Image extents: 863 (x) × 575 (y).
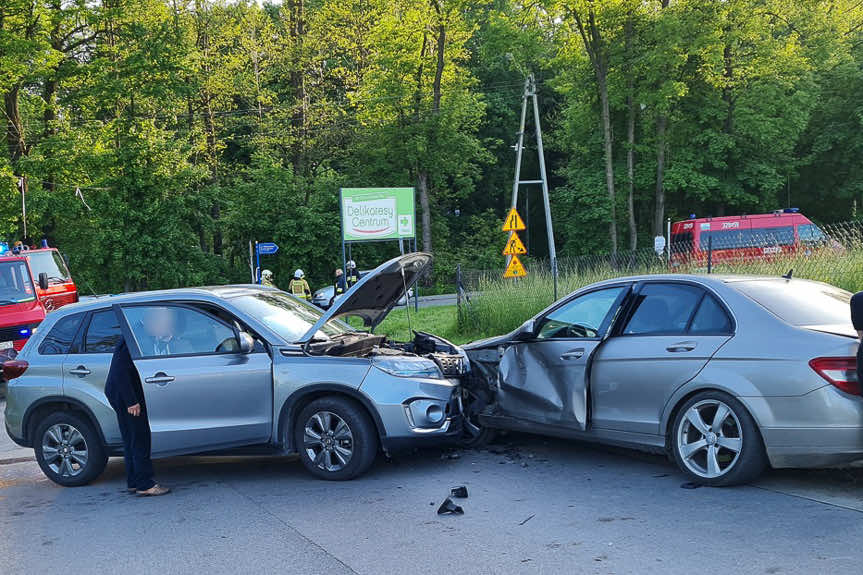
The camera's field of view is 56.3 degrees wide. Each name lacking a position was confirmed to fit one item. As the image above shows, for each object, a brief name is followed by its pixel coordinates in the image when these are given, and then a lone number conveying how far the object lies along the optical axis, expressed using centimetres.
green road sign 2709
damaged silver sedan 541
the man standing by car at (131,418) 644
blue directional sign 3162
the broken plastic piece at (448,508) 571
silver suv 667
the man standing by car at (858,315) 520
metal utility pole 2836
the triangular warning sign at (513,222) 1658
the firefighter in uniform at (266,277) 2243
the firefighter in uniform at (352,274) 2503
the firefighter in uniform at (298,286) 2105
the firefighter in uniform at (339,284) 2460
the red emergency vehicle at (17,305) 1403
